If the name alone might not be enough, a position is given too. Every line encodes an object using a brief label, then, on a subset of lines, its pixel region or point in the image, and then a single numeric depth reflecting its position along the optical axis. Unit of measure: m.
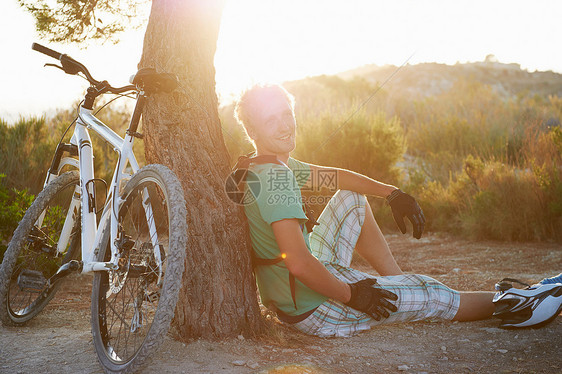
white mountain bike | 2.12
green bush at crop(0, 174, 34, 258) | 4.08
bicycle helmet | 2.75
